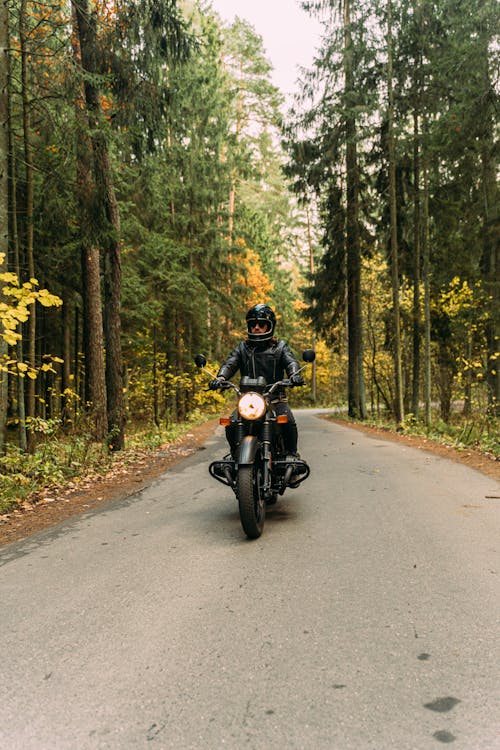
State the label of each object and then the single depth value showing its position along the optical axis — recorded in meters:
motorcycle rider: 5.54
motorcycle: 4.51
